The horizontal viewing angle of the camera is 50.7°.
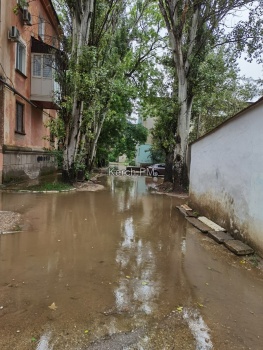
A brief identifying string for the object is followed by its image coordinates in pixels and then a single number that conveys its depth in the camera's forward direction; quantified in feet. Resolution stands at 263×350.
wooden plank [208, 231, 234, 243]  19.31
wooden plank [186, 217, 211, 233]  22.20
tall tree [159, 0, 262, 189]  40.32
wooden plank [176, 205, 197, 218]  27.85
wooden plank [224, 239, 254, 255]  16.99
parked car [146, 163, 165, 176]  90.21
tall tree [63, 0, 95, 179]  39.68
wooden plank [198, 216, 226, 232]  21.80
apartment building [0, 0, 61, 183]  37.40
